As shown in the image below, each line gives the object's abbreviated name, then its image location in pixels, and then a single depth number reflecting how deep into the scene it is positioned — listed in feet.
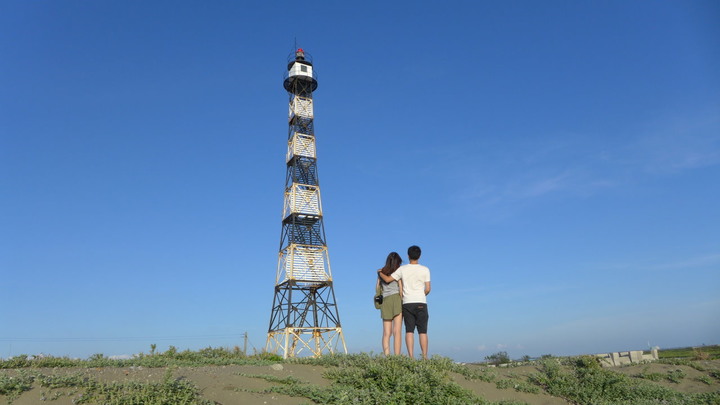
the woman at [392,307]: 29.96
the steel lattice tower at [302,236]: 99.81
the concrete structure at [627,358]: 48.48
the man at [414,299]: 29.48
